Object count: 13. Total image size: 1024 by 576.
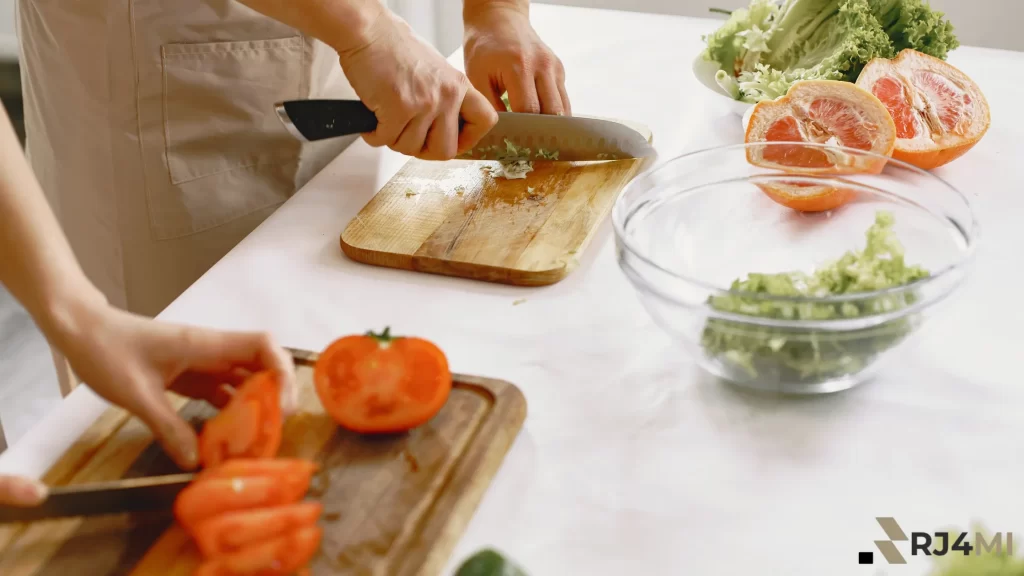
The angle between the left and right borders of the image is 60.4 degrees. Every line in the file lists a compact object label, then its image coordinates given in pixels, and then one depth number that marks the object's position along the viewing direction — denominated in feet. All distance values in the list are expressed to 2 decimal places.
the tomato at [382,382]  2.86
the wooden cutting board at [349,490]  2.54
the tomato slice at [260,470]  2.52
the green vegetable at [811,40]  4.90
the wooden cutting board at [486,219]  4.02
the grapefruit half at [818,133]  4.03
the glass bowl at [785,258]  2.88
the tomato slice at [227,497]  2.46
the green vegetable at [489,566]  2.28
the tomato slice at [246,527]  2.38
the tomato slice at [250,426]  2.71
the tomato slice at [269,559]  2.36
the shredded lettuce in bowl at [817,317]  2.88
